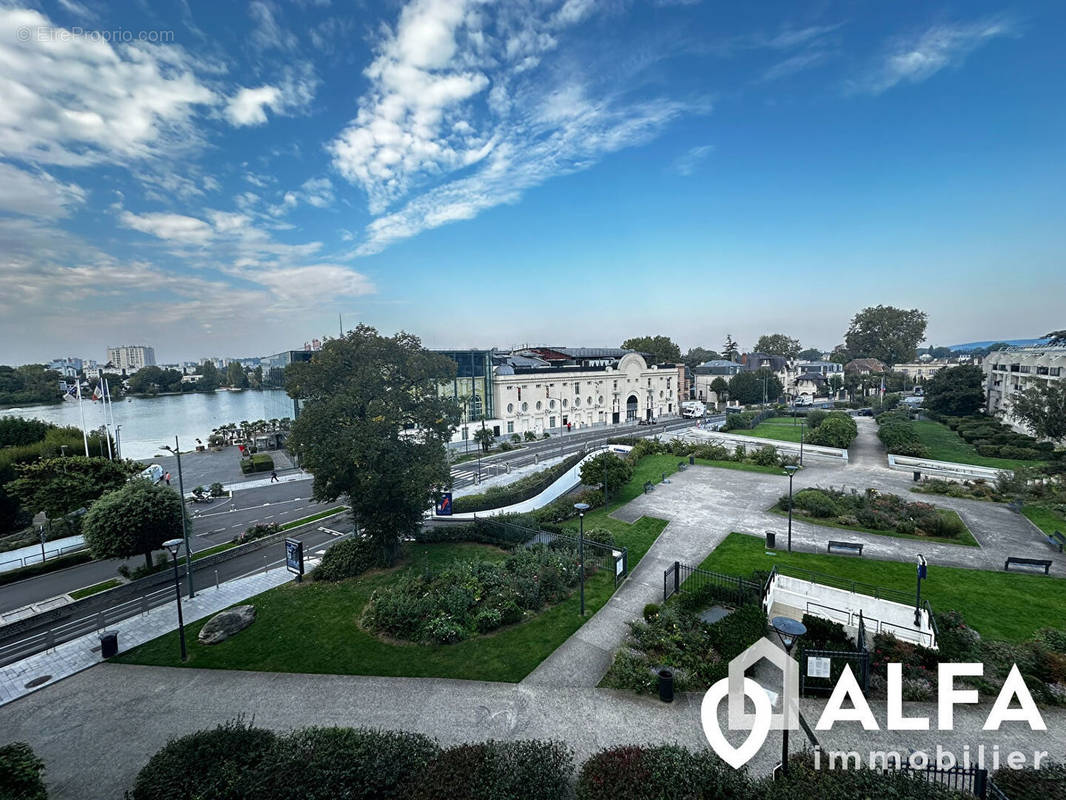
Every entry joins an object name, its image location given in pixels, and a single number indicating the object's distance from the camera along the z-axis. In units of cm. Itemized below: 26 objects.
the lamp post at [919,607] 1350
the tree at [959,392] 5624
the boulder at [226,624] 1451
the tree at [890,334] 10912
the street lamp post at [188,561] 1717
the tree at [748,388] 7799
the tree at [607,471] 2897
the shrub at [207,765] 772
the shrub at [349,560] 1882
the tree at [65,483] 2222
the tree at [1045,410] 3462
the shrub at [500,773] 759
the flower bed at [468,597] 1436
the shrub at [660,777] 754
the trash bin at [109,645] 1359
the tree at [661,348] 9181
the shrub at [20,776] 769
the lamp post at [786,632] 782
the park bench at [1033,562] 1752
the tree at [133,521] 1770
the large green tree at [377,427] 1791
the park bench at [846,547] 1998
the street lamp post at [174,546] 1304
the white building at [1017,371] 4409
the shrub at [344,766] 768
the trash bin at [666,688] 1103
